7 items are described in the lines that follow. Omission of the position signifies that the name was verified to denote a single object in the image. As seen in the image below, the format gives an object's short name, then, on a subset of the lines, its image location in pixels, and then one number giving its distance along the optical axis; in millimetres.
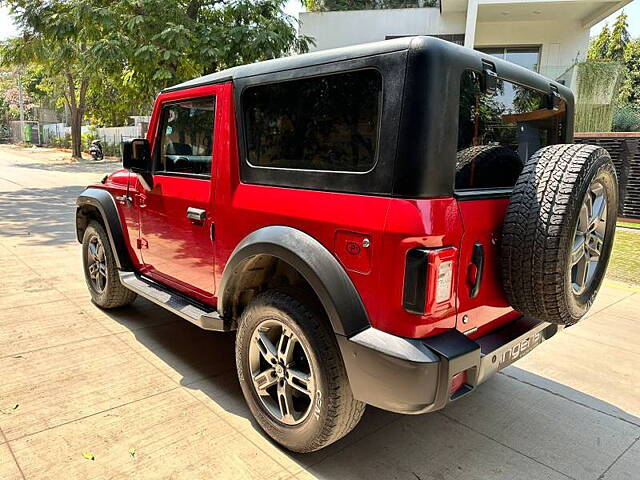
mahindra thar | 1964
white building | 14461
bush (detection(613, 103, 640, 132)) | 13273
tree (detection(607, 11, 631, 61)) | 30203
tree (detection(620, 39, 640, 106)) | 27922
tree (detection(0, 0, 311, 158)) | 9406
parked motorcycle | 26950
